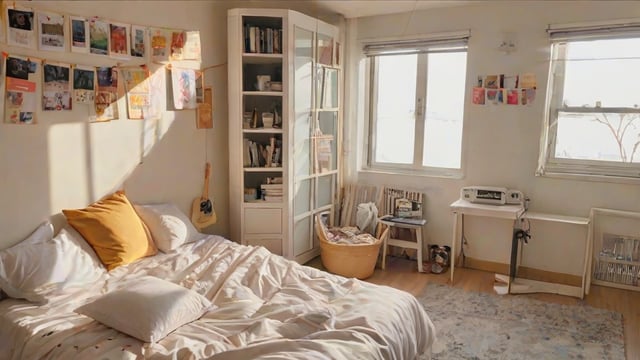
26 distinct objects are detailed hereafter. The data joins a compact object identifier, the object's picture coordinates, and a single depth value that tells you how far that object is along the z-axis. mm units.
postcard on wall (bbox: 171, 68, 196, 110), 3336
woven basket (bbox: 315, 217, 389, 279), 3756
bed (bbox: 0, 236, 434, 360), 1744
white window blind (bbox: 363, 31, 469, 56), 4043
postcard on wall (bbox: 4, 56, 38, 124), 2396
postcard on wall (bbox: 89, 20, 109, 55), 2768
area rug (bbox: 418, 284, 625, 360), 2695
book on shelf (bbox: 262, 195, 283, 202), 3785
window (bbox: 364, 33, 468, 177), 4180
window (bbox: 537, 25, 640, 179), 3539
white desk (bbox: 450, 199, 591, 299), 3529
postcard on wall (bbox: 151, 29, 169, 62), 3160
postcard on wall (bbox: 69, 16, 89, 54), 2662
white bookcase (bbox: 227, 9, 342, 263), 3650
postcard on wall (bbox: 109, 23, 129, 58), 2879
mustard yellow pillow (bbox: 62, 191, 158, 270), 2648
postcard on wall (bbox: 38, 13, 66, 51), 2512
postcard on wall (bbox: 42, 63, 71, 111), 2564
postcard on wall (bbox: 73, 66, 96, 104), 2703
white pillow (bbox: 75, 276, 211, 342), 1827
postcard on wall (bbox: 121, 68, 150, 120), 3006
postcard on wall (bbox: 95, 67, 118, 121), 2840
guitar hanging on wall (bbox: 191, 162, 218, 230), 3594
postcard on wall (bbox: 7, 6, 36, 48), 2375
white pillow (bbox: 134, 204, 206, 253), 2988
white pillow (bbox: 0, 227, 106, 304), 2223
